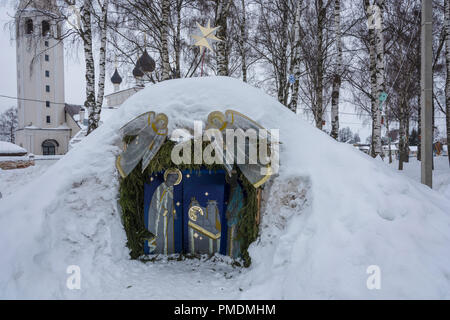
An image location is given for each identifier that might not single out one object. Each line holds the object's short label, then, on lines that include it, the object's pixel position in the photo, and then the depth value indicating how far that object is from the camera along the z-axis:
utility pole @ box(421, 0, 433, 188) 4.48
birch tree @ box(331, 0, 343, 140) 8.36
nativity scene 3.28
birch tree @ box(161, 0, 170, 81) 7.57
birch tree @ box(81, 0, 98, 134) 7.49
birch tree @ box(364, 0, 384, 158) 6.59
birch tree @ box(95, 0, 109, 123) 8.34
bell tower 25.41
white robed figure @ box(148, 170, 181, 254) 3.68
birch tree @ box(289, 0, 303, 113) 8.23
